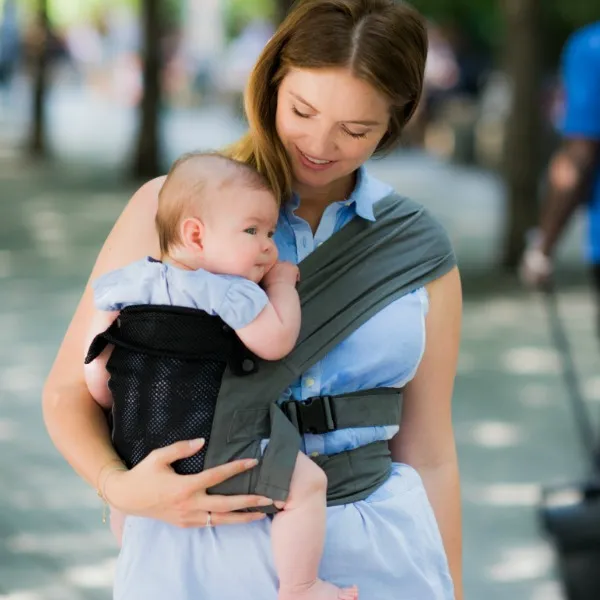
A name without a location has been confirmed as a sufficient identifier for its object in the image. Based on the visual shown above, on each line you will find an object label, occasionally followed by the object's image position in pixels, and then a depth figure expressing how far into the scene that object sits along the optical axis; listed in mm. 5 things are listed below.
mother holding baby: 3629
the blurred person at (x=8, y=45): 45913
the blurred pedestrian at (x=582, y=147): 8713
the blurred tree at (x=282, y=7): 17177
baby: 3542
